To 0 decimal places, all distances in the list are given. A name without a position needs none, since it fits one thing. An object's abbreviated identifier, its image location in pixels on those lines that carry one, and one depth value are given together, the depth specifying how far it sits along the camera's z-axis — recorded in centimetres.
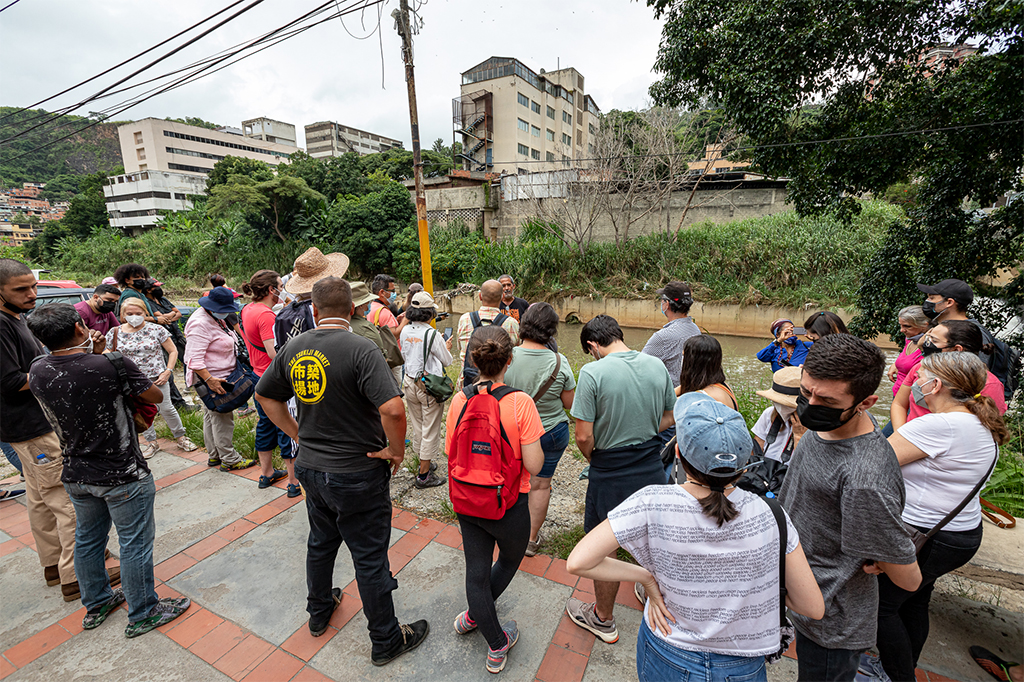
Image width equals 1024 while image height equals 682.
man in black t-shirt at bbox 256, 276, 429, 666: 206
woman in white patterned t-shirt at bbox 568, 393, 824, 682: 114
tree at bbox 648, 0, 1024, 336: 443
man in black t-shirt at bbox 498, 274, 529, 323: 507
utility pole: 698
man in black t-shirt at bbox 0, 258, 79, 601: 258
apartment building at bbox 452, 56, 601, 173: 3494
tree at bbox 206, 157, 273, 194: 3381
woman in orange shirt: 200
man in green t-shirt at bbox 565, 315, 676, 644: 228
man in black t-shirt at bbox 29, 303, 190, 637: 216
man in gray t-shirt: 134
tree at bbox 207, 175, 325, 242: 2145
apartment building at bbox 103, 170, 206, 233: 4191
